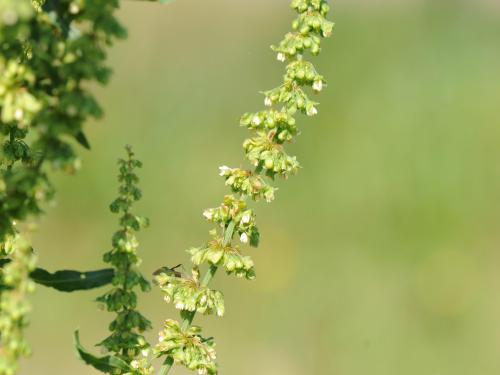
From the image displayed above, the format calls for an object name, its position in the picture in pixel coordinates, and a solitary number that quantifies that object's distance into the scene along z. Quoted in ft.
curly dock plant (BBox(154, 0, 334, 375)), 2.78
